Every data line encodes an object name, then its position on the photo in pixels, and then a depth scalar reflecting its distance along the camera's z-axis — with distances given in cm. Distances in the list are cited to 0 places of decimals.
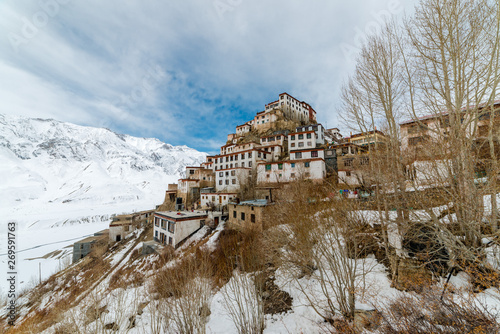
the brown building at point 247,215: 2038
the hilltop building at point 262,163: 3224
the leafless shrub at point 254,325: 776
